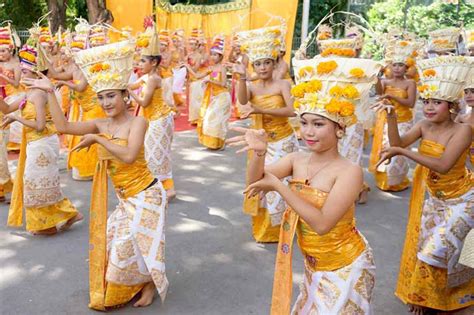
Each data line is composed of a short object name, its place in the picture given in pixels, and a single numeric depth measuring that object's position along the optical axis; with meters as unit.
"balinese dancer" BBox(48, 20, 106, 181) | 6.40
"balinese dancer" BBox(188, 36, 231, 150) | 8.91
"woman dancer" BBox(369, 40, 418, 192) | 6.28
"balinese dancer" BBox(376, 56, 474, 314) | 3.50
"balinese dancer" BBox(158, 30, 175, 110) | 8.55
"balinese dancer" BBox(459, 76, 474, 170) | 3.76
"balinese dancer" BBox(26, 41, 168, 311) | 3.53
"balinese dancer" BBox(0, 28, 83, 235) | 5.04
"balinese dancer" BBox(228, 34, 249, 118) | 10.09
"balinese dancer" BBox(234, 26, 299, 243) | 4.80
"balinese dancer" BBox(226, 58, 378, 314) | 2.48
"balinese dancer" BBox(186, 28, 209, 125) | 10.70
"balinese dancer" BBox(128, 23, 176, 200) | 5.93
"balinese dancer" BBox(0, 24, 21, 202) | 6.04
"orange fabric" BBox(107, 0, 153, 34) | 12.80
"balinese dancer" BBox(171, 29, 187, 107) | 11.84
